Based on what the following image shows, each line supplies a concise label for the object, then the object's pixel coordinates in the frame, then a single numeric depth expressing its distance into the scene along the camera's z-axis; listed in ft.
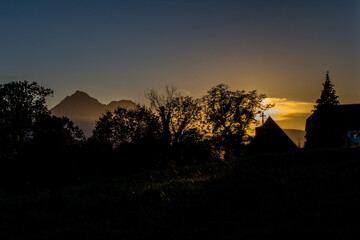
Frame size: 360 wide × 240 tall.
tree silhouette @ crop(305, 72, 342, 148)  161.99
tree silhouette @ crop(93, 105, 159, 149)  141.18
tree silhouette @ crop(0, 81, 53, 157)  132.77
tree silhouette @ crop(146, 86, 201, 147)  138.10
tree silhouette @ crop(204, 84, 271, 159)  149.07
